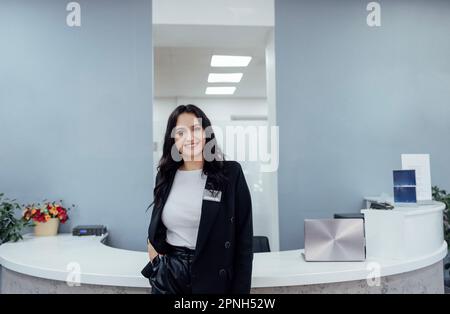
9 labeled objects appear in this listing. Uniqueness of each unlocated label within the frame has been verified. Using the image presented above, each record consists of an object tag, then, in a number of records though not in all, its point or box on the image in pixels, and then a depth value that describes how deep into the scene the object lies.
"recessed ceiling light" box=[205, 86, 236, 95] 7.29
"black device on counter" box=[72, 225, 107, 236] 2.90
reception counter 1.73
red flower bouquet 2.81
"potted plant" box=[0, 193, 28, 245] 2.66
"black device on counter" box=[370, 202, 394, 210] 2.06
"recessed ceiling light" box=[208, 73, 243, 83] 6.16
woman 1.36
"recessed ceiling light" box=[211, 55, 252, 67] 5.13
